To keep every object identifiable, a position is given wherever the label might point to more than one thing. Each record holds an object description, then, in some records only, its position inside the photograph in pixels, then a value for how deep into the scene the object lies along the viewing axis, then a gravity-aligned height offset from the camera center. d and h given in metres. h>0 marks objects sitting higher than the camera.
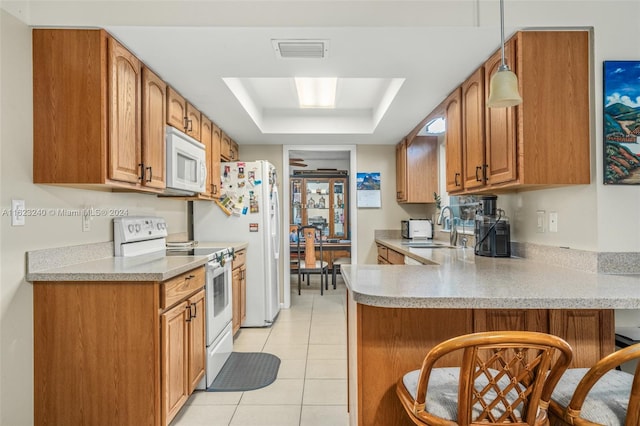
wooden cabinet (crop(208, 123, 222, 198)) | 3.52 +0.53
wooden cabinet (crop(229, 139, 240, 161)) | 4.26 +0.79
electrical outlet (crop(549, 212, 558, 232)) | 2.02 -0.05
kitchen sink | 3.61 -0.32
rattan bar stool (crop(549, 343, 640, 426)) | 0.97 -0.57
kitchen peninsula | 1.42 -0.46
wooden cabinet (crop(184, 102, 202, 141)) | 2.92 +0.79
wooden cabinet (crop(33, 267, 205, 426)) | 1.78 -0.67
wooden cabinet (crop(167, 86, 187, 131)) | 2.58 +0.81
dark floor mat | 2.45 -1.17
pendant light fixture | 1.48 +0.52
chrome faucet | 3.45 -0.16
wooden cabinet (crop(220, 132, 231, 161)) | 3.89 +0.76
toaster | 4.33 -0.19
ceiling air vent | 1.94 +0.93
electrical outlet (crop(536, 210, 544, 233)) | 2.15 -0.05
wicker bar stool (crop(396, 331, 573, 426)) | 0.95 -0.52
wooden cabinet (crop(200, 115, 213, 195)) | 3.25 +0.74
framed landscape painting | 1.74 +0.43
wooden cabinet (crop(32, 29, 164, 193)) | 1.85 +0.59
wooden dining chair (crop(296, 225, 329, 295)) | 5.27 -0.60
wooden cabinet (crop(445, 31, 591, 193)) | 1.80 +0.52
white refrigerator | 3.83 -0.03
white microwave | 2.57 +0.41
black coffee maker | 2.41 -0.12
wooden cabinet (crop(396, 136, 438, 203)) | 4.26 +0.52
